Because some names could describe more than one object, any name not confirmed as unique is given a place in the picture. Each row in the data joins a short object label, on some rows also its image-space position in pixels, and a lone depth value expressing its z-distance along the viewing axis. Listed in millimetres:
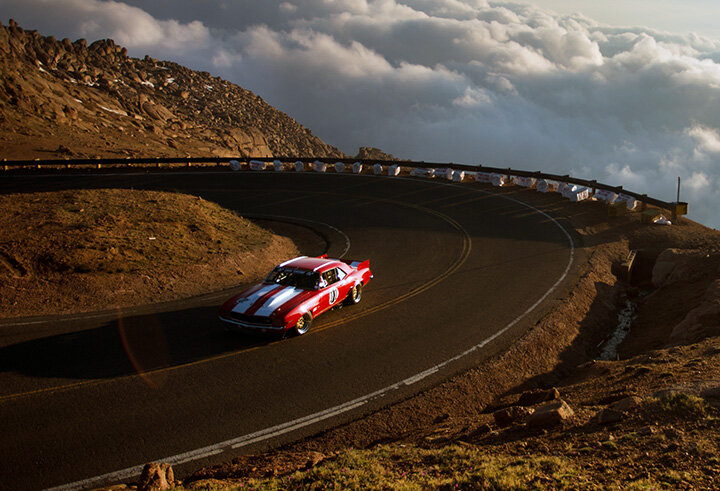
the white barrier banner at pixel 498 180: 40250
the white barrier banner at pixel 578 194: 35022
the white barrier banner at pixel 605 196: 33281
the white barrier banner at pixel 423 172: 43000
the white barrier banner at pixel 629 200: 32344
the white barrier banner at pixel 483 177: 41012
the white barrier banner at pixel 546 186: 38000
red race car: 14125
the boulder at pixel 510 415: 10258
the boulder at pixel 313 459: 8666
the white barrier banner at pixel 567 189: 35656
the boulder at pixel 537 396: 11398
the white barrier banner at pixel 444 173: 42094
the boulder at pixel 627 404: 9589
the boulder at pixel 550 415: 9531
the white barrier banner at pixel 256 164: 45375
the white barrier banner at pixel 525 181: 39312
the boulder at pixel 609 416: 9298
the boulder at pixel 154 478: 7836
